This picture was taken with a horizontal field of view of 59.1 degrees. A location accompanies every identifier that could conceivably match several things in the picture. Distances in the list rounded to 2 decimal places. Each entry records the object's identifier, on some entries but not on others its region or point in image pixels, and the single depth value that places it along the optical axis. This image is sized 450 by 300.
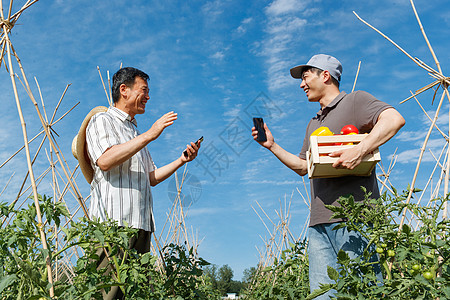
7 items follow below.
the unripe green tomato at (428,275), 1.40
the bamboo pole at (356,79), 2.73
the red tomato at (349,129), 1.73
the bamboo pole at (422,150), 1.93
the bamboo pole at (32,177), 1.34
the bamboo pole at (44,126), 1.67
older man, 1.87
